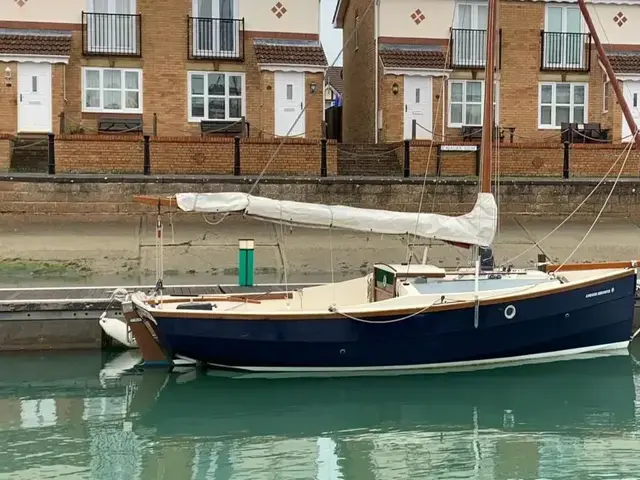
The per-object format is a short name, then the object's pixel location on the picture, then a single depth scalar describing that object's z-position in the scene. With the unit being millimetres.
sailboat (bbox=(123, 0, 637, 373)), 11531
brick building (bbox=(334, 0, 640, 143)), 25906
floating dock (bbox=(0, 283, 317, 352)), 12625
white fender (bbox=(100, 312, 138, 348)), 12555
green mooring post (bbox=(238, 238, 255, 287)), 14773
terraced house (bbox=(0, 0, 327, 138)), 23906
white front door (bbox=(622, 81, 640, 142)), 26641
